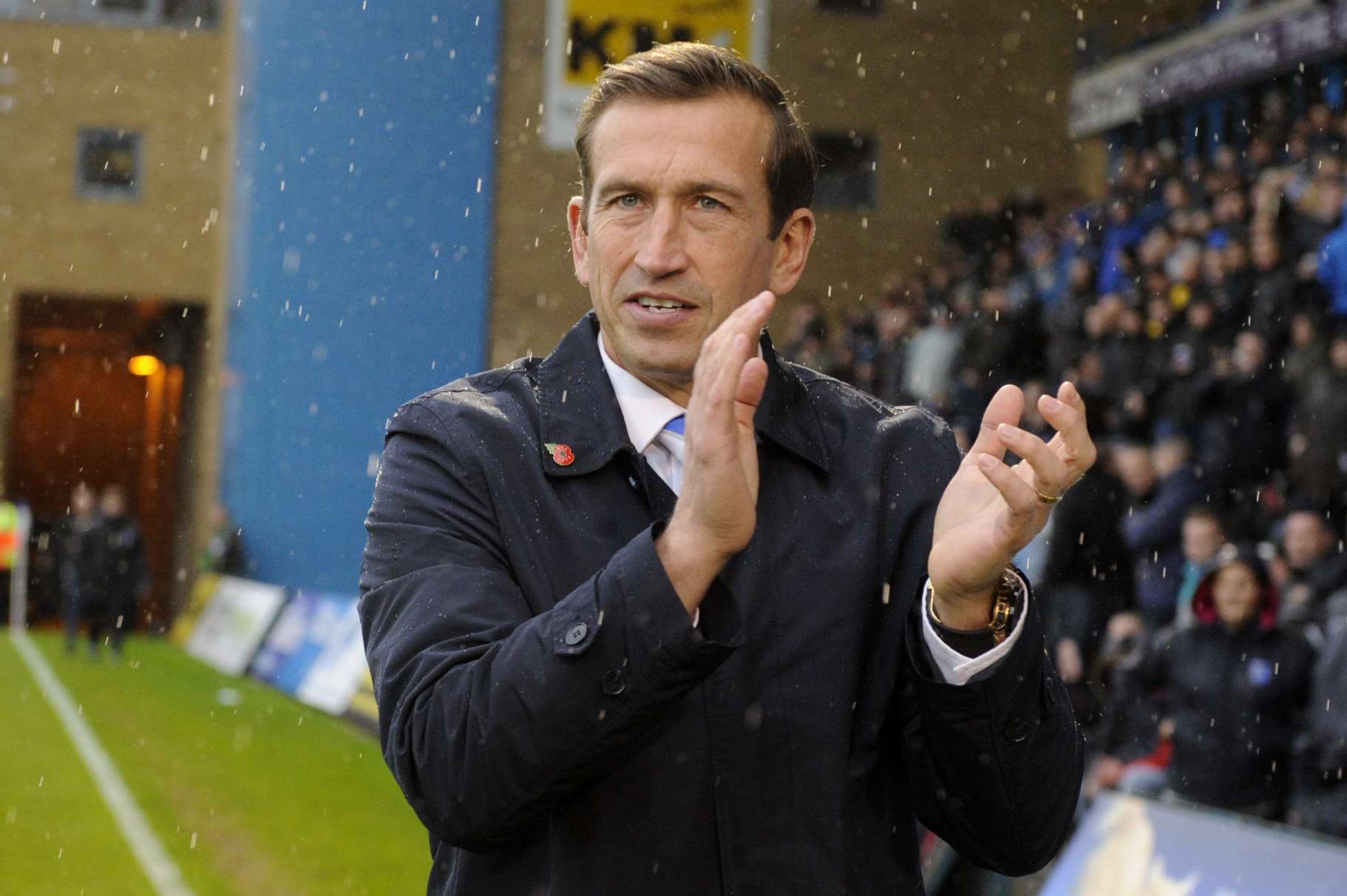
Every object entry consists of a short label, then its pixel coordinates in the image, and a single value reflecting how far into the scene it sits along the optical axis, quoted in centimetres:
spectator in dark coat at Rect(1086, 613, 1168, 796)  1428
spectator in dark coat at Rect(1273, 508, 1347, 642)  1423
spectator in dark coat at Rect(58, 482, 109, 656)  4122
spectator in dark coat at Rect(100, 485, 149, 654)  4116
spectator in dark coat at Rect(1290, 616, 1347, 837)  1227
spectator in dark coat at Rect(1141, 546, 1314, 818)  1348
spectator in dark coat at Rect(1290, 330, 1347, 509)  1697
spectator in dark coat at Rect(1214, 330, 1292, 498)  1853
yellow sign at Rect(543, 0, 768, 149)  1556
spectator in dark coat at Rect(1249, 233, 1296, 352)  1852
